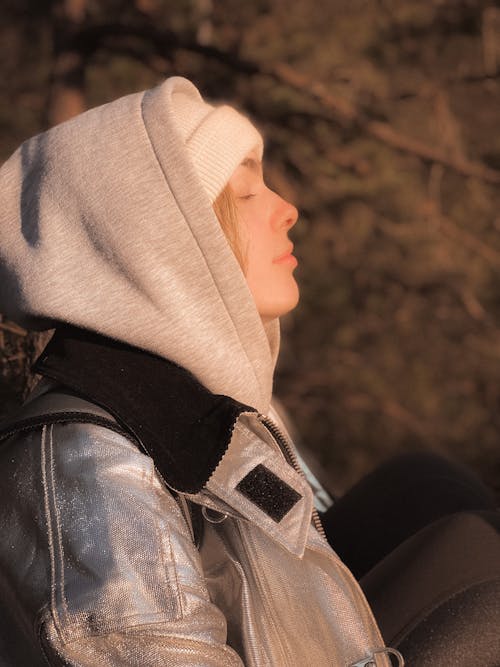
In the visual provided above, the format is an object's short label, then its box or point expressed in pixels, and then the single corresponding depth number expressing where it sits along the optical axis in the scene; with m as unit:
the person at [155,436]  1.27
